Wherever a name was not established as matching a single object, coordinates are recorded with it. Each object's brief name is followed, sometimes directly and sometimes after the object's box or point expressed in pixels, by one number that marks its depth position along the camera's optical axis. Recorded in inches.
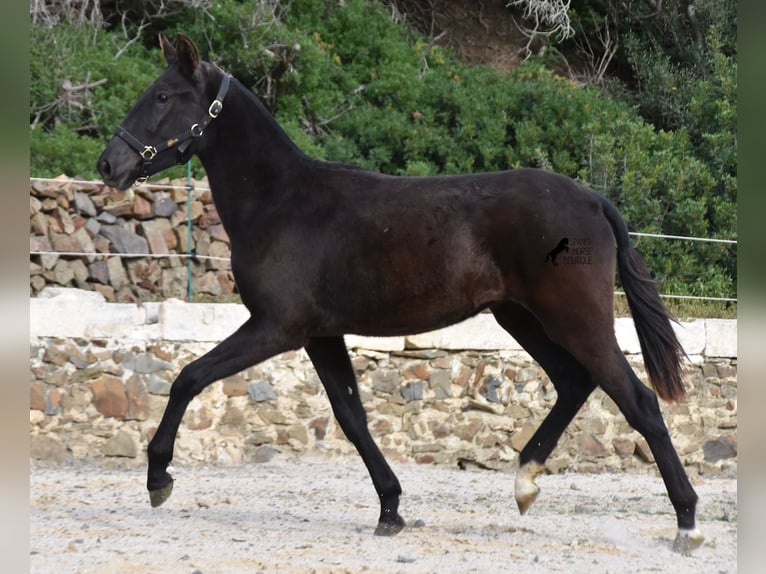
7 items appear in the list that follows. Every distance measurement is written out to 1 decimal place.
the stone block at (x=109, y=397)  560.1
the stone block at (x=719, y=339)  641.6
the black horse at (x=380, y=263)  349.4
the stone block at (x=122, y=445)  559.2
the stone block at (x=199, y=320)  572.1
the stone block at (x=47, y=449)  551.5
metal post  636.1
